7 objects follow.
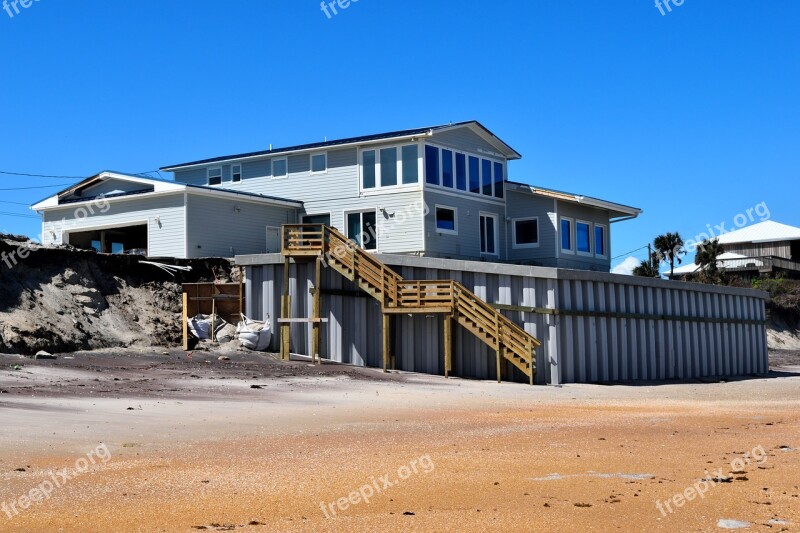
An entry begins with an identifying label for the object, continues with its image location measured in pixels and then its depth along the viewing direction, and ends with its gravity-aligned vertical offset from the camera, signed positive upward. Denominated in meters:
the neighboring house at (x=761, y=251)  73.00 +5.62
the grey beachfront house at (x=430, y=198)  38.72 +5.30
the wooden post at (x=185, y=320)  33.23 +0.39
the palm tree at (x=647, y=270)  63.22 +3.59
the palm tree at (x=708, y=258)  64.44 +4.33
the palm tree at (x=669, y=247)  66.69 +5.26
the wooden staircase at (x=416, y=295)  29.39 +1.05
